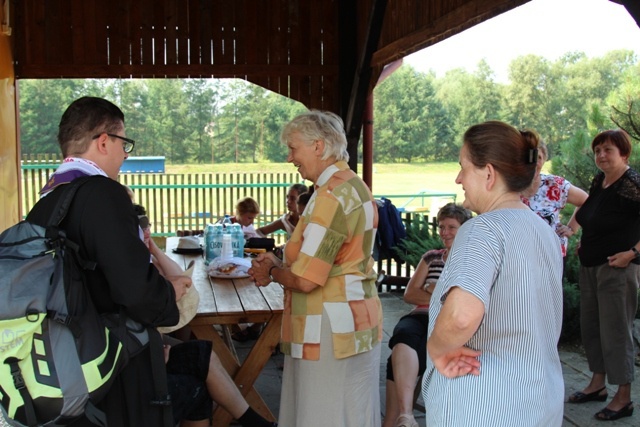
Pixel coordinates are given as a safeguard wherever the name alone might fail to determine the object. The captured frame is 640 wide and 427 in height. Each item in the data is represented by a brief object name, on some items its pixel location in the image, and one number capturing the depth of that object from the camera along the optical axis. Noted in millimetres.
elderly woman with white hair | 2637
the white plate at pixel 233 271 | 4055
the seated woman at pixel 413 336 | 3430
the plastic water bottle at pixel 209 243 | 4430
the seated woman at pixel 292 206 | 6118
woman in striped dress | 1700
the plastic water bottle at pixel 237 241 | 4570
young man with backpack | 2020
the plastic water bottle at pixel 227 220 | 5611
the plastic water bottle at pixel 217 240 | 4406
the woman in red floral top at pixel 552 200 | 4047
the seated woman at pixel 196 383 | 2811
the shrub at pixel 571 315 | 5789
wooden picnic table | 3287
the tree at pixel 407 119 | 29750
